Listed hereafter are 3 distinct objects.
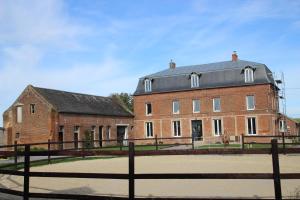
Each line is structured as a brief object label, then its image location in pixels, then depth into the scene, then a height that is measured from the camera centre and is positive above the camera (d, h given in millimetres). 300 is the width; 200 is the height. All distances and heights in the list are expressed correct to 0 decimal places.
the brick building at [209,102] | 39531 +2710
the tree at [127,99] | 77950 +6061
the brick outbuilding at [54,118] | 37094 +1171
